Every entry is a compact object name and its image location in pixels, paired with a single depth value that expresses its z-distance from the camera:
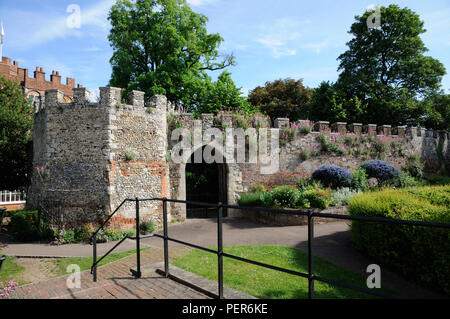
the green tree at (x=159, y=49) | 17.30
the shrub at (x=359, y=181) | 11.77
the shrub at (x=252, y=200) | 11.45
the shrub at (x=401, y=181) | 12.43
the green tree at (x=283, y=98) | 23.94
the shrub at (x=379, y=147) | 15.13
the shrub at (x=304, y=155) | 13.44
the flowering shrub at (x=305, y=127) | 13.68
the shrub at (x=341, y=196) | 10.38
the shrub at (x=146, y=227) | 10.13
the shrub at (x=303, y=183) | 12.22
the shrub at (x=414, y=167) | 15.87
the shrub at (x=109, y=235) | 9.27
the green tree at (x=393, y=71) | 19.72
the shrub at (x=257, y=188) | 12.53
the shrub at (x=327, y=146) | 13.91
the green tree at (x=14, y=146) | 12.34
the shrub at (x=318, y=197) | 10.14
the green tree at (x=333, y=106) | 19.22
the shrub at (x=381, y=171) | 12.59
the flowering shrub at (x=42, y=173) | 10.19
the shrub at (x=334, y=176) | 11.55
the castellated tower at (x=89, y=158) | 9.82
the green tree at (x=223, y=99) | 16.31
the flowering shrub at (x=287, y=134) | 13.34
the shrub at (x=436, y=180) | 15.04
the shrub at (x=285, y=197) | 10.46
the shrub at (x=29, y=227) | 10.02
